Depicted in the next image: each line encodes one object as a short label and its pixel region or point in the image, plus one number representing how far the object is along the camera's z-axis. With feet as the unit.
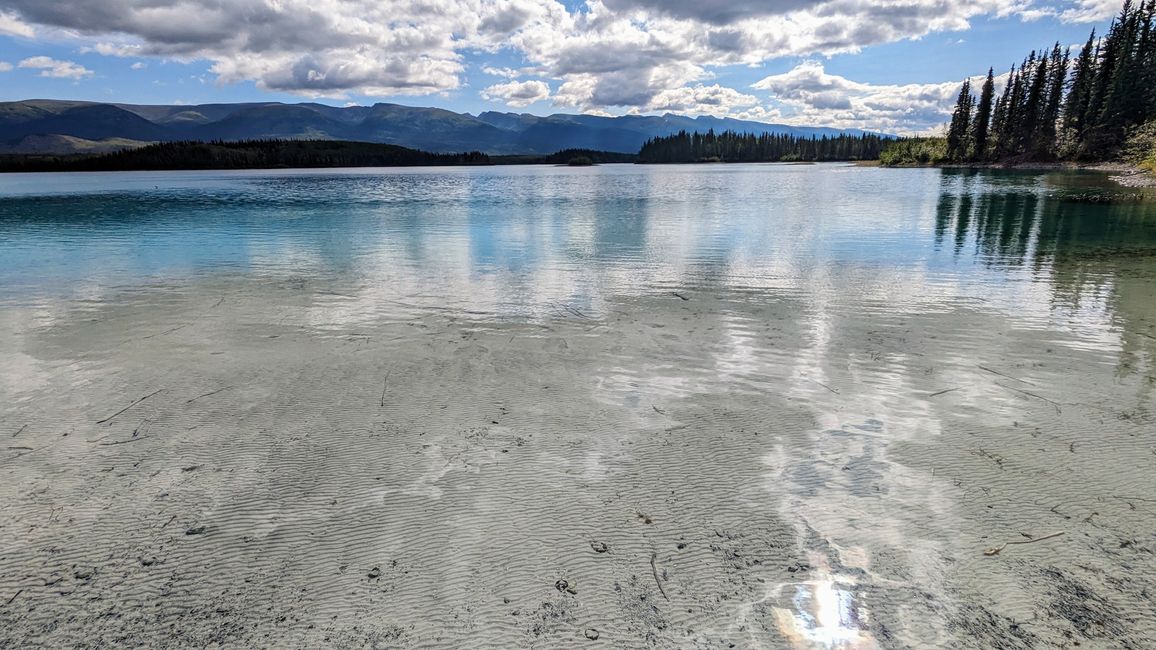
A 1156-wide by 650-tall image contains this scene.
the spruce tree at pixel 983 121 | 473.26
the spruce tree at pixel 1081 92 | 392.06
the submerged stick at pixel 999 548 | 18.35
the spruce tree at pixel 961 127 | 492.50
